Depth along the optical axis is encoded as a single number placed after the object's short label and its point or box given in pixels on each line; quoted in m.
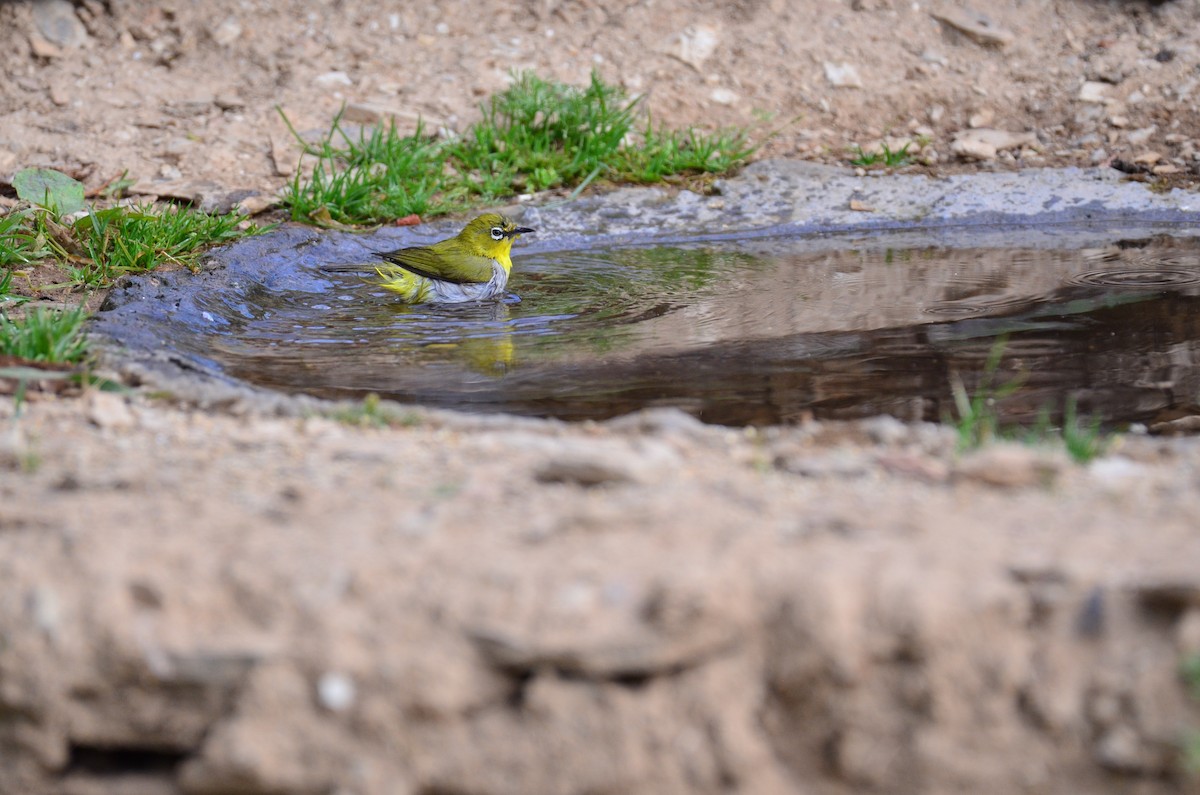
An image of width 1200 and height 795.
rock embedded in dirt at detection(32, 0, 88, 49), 18.08
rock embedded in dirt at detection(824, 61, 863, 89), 18.87
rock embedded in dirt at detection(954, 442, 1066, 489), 5.97
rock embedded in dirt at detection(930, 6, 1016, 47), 19.50
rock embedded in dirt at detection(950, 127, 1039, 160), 17.27
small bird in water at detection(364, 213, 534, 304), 12.91
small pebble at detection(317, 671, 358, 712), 4.93
